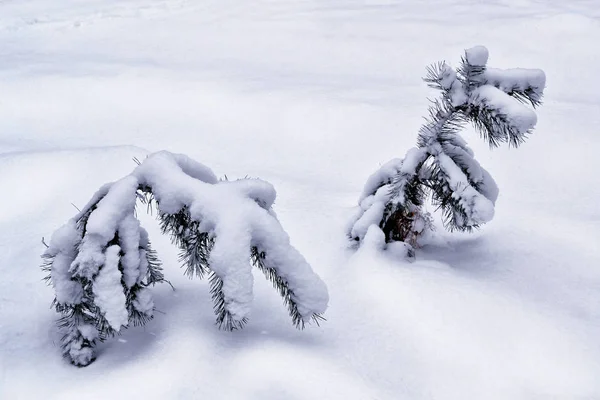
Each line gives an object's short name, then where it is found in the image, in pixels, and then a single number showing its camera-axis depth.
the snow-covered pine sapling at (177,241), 1.90
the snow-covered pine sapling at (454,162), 2.37
